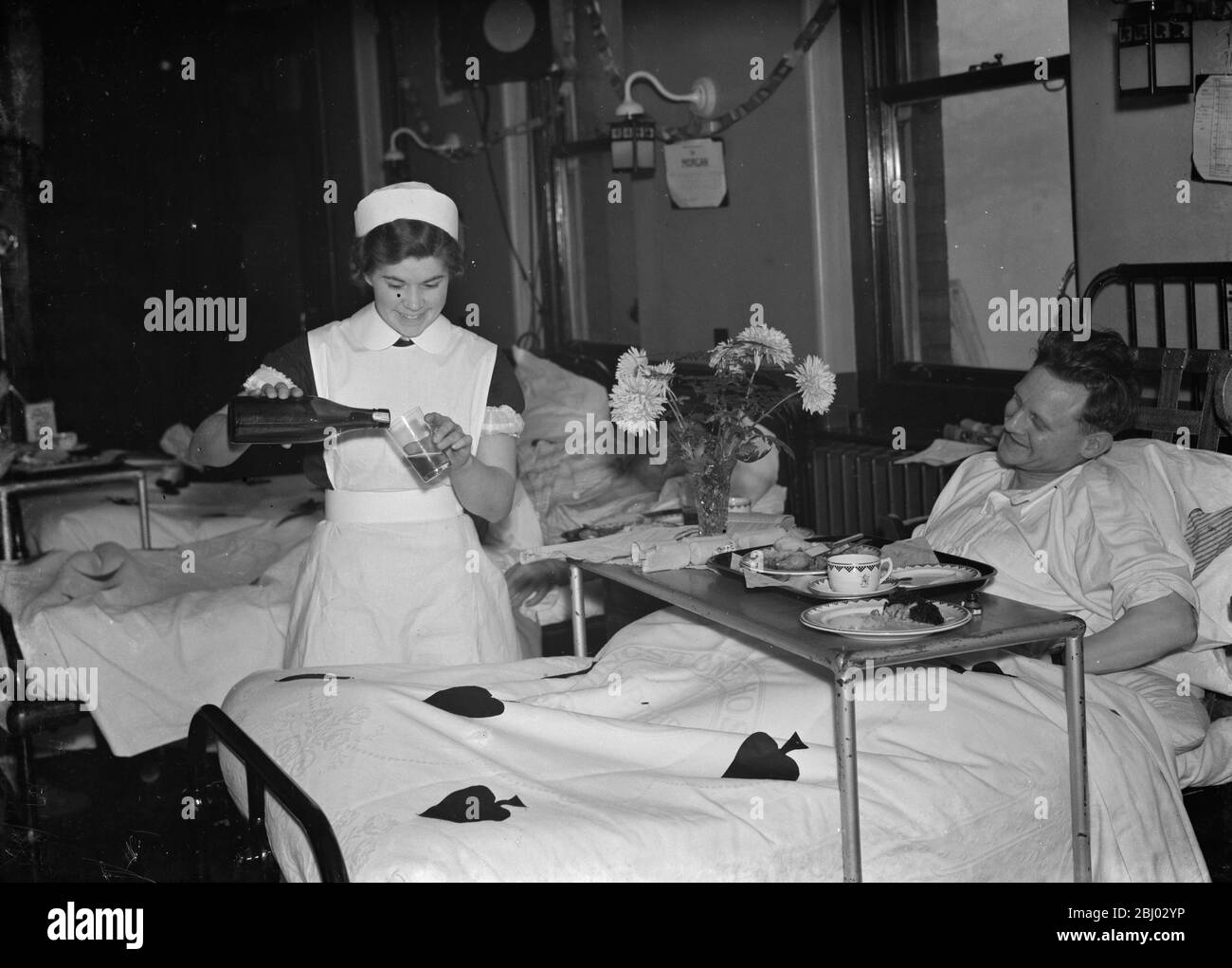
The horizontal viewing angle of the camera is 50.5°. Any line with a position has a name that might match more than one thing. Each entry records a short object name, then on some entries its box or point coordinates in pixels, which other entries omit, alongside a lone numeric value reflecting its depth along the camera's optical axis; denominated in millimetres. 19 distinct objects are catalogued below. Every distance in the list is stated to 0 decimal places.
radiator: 3797
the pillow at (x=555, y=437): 4605
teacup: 2139
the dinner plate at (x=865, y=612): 1898
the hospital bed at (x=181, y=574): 3721
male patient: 2443
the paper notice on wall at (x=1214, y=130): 3082
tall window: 3637
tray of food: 2176
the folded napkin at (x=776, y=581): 2258
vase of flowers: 2760
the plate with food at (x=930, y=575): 2209
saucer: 2139
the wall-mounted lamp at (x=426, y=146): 6359
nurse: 2738
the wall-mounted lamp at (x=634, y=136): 4746
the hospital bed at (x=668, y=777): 1896
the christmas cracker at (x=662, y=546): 2576
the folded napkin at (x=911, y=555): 2340
